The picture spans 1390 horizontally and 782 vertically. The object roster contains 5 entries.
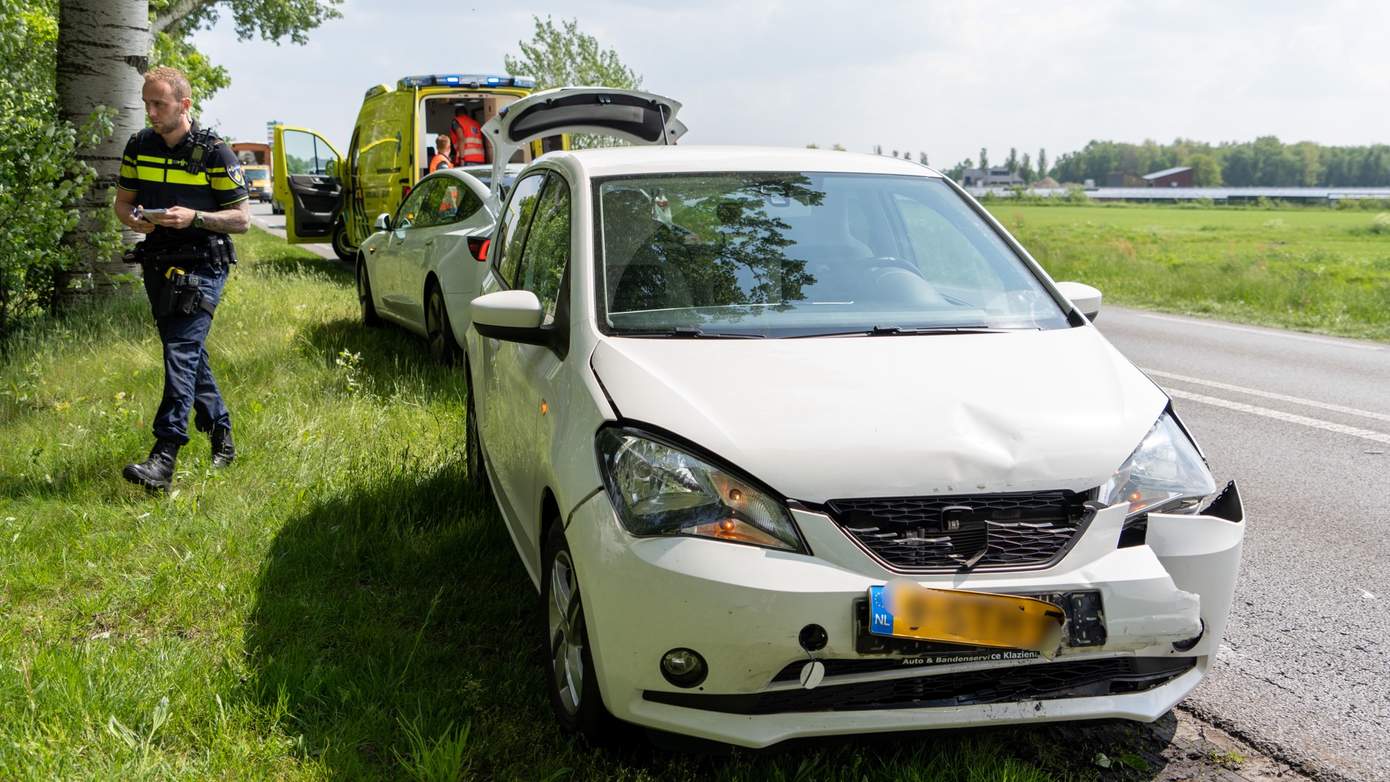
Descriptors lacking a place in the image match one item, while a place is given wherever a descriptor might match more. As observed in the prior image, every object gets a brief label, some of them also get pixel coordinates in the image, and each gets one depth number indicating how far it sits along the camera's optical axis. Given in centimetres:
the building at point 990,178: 17688
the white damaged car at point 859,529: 260
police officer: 527
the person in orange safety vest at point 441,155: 1385
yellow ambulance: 1372
